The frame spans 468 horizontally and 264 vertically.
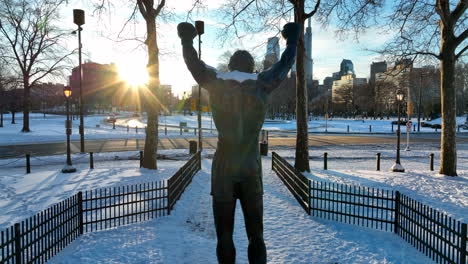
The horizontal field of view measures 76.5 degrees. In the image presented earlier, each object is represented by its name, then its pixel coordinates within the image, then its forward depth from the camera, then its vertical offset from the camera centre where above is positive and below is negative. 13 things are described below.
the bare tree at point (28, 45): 31.38 +7.92
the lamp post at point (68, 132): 13.47 -0.69
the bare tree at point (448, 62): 11.91 +2.38
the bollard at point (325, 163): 14.25 -2.13
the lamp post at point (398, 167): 14.09 -2.23
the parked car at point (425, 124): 47.69 -0.59
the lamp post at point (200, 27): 19.02 +5.90
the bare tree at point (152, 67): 12.62 +2.23
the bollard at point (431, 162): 14.36 -2.03
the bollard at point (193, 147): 19.42 -1.86
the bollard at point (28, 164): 13.50 -2.16
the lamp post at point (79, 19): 16.33 +5.48
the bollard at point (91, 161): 14.35 -2.12
